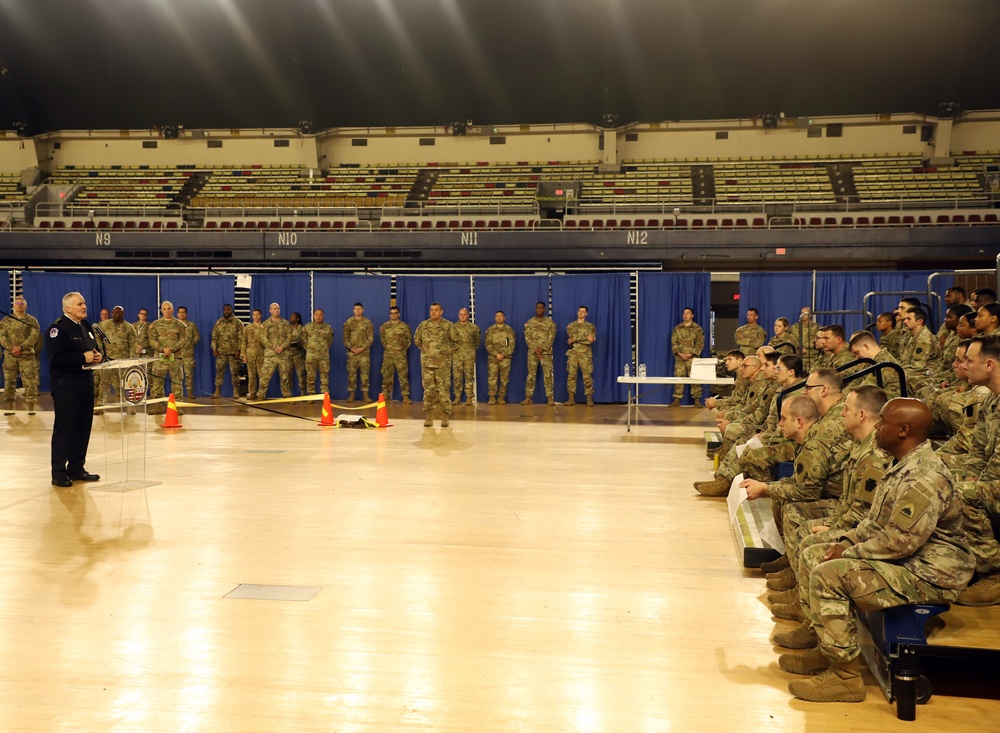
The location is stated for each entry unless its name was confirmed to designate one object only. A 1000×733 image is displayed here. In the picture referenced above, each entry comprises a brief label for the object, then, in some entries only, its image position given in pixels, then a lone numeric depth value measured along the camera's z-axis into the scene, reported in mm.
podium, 7348
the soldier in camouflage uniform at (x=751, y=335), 13156
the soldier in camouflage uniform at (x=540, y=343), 13969
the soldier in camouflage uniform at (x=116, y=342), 14094
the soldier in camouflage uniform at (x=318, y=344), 14453
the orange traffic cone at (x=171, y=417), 11297
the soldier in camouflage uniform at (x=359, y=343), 14375
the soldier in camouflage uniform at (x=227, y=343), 14836
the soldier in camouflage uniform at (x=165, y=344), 14062
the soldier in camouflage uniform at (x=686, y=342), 13734
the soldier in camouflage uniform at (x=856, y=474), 3812
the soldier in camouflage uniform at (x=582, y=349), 14016
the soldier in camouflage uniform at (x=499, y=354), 13992
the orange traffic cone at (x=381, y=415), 11383
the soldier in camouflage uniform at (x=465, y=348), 13773
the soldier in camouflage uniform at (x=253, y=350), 14484
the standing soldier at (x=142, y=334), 14320
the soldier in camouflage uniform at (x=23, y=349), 13633
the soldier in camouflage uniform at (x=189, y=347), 14445
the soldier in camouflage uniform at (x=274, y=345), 14242
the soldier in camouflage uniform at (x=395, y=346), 14266
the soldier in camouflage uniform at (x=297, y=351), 14543
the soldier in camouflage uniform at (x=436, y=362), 11594
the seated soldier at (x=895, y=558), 3207
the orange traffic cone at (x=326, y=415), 11562
